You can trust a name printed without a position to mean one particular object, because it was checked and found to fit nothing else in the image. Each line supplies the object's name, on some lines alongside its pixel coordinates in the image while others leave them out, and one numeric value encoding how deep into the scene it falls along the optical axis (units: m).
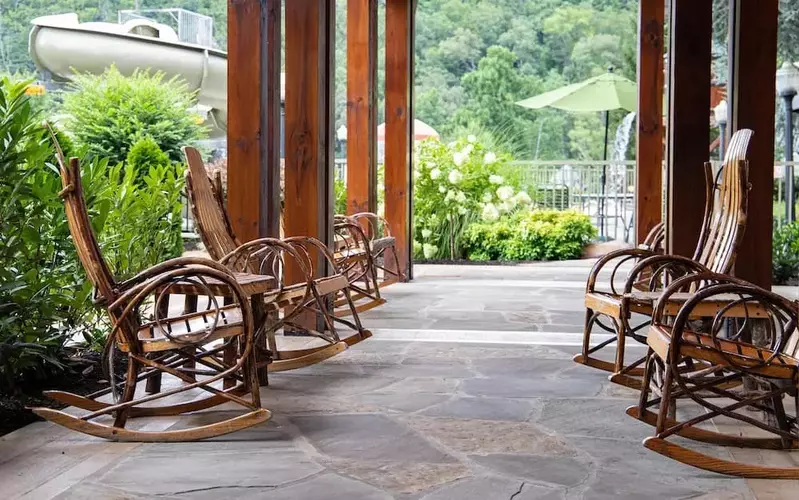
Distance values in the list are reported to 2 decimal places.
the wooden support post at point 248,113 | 4.58
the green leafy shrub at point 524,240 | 10.15
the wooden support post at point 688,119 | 4.47
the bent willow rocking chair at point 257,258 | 3.88
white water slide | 14.07
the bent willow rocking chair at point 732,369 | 2.57
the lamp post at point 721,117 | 11.50
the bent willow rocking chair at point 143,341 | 2.82
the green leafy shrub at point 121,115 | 8.12
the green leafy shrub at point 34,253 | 3.22
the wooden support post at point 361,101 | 7.52
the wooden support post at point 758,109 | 3.89
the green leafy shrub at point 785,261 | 7.30
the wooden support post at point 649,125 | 7.20
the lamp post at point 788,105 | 9.63
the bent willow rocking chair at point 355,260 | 5.82
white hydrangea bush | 9.99
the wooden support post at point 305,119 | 5.20
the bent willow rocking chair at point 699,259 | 3.47
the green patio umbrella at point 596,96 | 13.64
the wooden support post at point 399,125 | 8.00
